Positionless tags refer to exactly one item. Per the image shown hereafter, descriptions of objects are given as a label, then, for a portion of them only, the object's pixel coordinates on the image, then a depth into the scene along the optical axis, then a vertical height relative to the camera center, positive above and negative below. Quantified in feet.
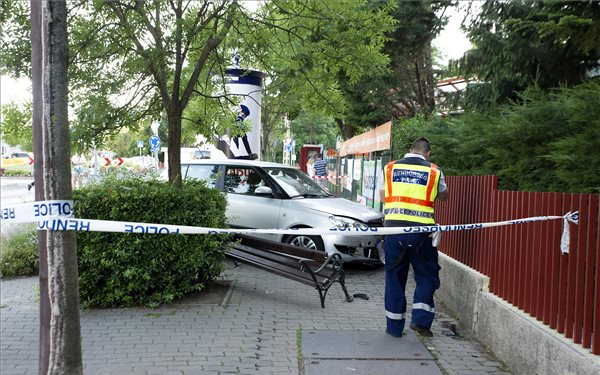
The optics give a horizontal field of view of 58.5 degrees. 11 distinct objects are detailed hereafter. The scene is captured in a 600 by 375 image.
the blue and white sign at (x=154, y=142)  72.57 +2.68
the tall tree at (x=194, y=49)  21.39 +5.10
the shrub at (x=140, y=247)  19.40 -3.17
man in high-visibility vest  17.34 -2.70
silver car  27.02 -2.23
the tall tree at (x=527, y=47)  18.12 +5.02
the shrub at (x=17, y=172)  154.61 -3.65
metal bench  20.88 -4.08
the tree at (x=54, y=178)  10.51 -0.35
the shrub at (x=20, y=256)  25.14 -4.60
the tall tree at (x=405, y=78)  40.78 +9.17
